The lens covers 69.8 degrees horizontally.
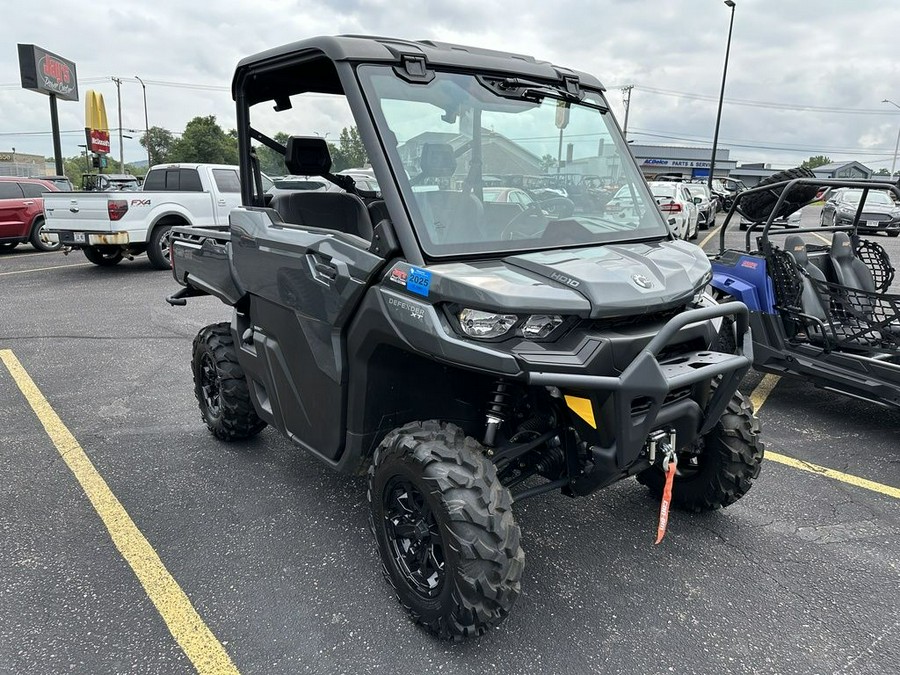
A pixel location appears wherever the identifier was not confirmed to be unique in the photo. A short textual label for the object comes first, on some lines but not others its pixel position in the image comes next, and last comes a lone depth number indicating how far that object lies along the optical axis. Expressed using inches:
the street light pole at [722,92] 1193.4
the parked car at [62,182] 649.3
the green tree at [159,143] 3287.4
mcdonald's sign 890.7
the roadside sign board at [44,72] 856.9
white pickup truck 438.6
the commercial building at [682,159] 3085.6
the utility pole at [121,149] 2598.4
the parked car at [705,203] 856.9
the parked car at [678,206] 633.0
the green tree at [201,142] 2527.1
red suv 556.4
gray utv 90.9
